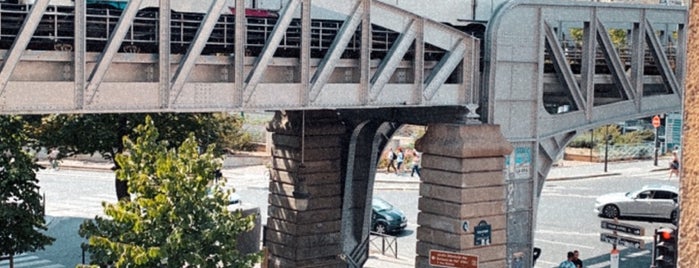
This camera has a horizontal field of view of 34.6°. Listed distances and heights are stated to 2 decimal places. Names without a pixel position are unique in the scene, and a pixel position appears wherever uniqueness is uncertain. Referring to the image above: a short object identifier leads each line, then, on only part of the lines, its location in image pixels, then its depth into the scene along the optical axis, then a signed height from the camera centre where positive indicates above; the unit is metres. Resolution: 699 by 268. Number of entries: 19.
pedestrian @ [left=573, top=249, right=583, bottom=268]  24.70 -3.87
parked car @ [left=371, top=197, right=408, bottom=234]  37.69 -4.64
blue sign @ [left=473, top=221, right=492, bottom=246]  22.47 -3.01
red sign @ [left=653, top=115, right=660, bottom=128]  55.03 -1.73
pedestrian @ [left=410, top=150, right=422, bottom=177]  53.41 -3.86
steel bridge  16.77 +0.27
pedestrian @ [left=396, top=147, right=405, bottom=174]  54.50 -3.70
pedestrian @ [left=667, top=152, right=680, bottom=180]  50.41 -3.63
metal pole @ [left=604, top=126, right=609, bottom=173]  54.71 -3.08
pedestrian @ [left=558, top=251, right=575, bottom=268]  23.75 -3.80
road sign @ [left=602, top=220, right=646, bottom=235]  21.33 -2.72
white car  38.66 -4.07
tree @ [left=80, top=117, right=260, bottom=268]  20.53 -2.65
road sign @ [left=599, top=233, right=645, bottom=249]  21.56 -3.00
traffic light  17.05 -2.46
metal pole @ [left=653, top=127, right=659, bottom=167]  56.33 -3.15
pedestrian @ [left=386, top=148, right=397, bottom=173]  54.75 -3.83
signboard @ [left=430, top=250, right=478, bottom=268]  20.61 -3.27
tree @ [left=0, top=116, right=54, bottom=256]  25.72 -2.95
